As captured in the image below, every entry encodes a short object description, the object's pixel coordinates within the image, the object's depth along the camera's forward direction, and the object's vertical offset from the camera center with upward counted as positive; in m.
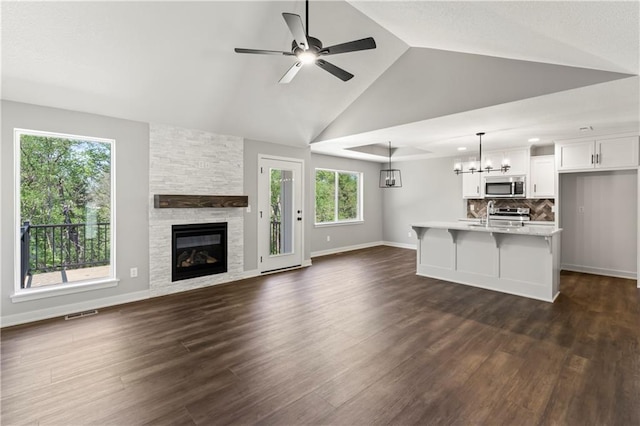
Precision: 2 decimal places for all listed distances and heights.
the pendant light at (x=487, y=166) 5.14 +0.82
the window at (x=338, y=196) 7.91 +0.44
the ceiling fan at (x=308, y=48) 2.30 +1.40
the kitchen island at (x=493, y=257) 4.20 -0.71
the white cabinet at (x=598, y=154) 4.98 +1.03
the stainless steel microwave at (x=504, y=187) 6.28 +0.55
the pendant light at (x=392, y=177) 8.93 +1.08
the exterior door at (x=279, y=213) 5.73 -0.02
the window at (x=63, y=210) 3.59 +0.02
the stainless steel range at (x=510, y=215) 6.46 -0.07
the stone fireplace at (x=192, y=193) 4.43 +0.29
